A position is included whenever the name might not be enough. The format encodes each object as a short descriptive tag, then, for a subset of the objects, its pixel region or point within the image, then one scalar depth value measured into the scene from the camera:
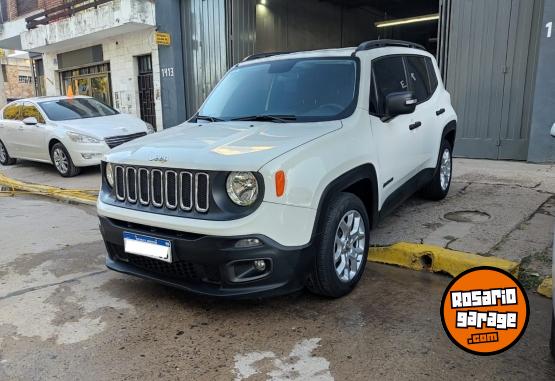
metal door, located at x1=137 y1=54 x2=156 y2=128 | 14.95
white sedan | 8.93
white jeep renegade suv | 2.97
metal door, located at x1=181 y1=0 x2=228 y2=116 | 12.80
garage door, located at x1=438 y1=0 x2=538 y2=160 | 8.31
